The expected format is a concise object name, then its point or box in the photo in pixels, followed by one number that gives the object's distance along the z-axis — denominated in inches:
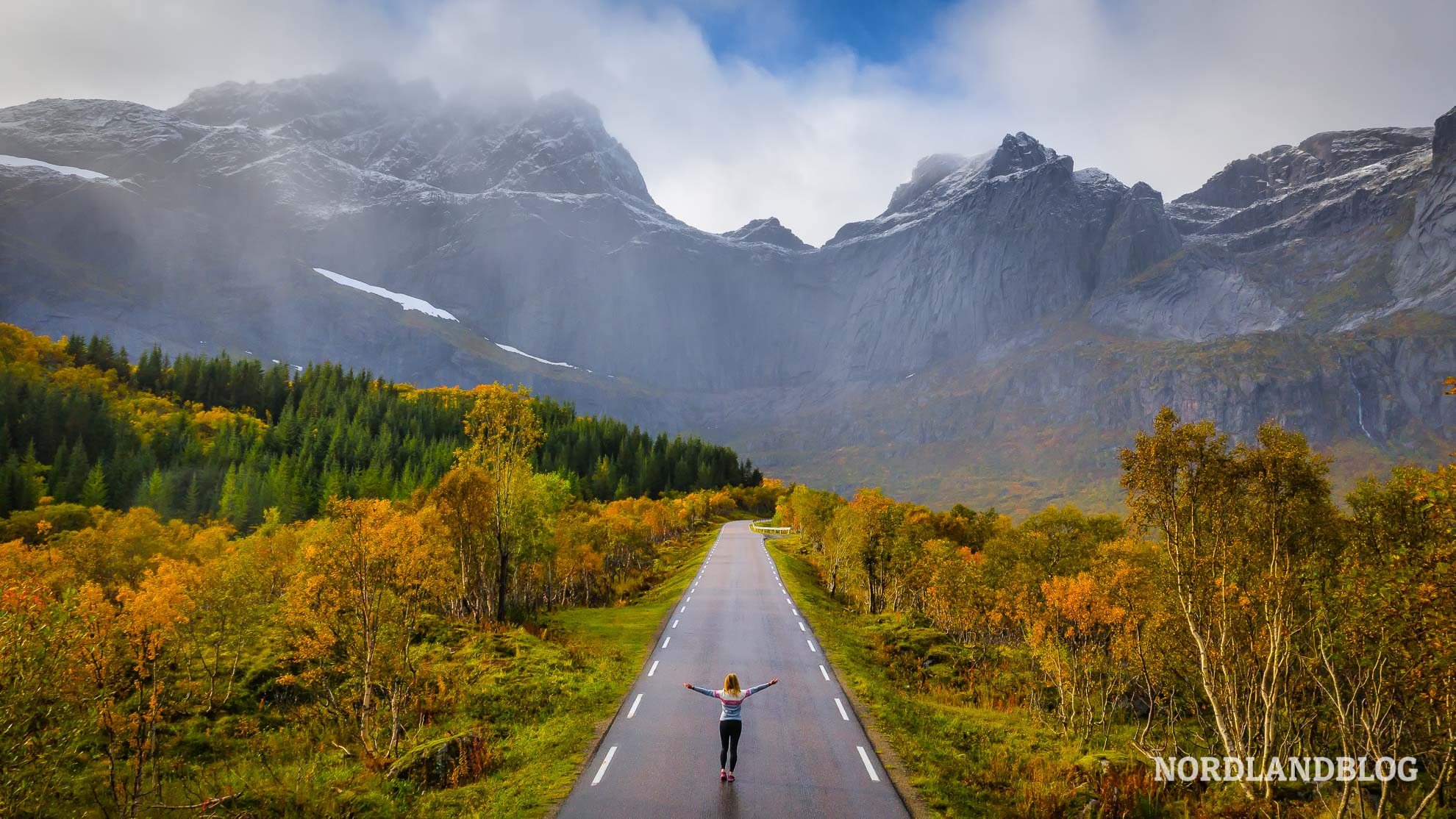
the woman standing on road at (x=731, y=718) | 573.3
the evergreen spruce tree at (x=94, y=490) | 3713.1
